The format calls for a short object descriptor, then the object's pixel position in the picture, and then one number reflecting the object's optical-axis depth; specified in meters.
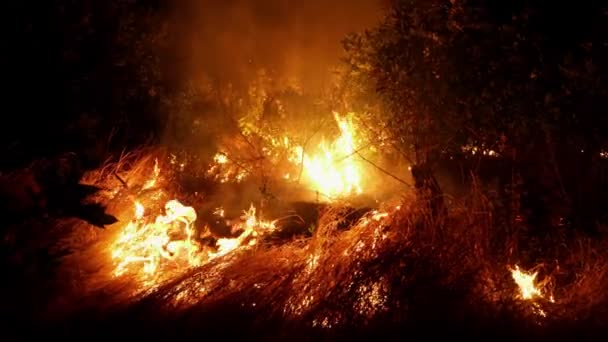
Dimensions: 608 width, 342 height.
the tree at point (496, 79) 5.26
